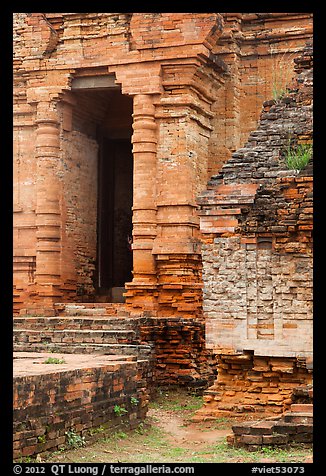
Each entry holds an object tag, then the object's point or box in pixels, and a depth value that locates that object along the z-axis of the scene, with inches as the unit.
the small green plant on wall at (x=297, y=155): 498.0
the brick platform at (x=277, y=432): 409.4
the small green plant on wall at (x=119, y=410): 466.5
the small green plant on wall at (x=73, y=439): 410.3
